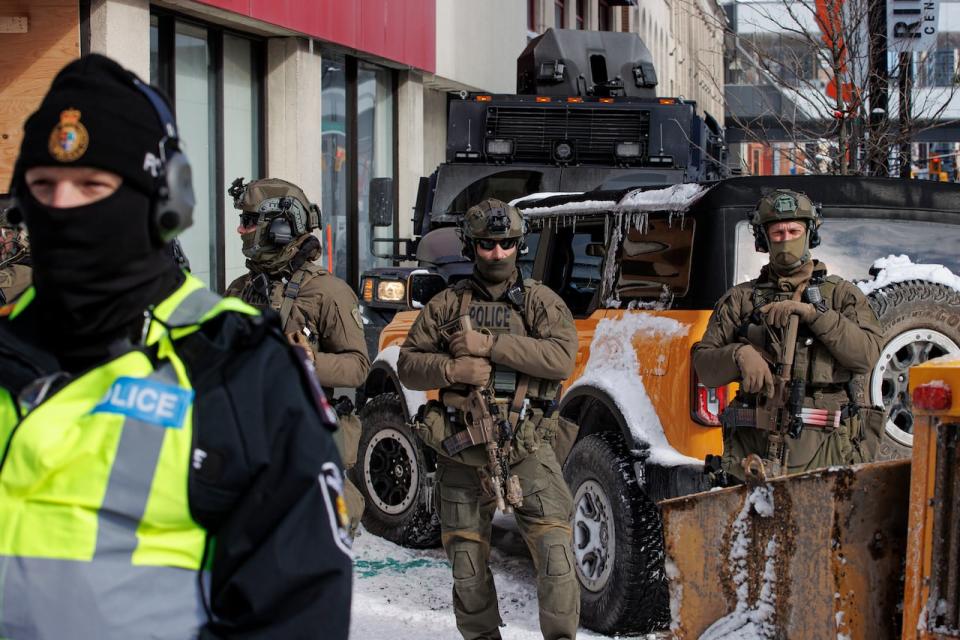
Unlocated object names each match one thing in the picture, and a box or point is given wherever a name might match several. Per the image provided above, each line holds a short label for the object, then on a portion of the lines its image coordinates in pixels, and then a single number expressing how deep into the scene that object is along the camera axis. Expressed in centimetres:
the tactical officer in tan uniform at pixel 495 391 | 517
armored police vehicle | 1096
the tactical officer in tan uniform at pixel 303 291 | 525
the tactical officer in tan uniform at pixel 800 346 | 501
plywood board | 1115
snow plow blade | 402
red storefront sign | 1429
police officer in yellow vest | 180
